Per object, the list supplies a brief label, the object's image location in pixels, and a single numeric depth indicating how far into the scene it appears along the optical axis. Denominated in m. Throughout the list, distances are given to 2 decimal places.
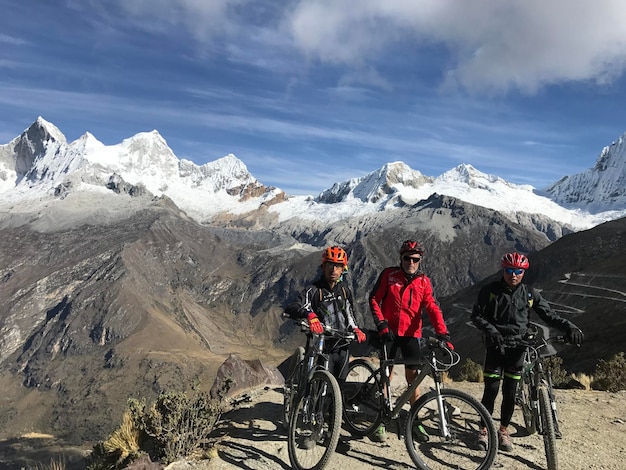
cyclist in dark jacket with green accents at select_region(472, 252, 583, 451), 7.96
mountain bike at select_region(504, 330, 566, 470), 7.54
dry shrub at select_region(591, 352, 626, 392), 13.76
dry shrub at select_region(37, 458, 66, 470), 8.86
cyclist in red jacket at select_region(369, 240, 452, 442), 8.56
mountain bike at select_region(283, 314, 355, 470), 7.38
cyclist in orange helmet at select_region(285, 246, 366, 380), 8.23
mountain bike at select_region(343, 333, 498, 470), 7.14
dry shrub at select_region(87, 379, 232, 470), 8.33
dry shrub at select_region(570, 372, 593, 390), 14.17
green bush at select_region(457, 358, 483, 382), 16.49
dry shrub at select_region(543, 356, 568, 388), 14.78
